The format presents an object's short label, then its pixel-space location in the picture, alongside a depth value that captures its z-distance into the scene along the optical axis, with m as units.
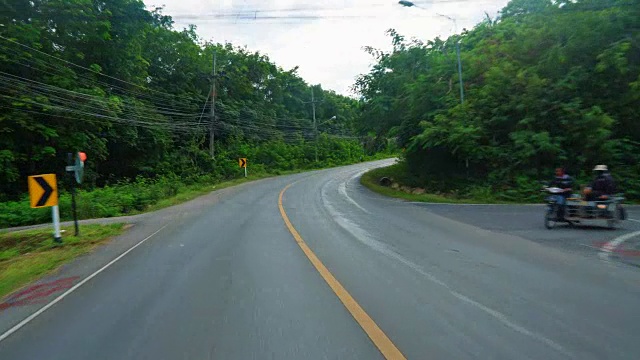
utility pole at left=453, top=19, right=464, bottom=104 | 24.25
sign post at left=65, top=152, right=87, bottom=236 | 13.96
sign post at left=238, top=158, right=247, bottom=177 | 48.22
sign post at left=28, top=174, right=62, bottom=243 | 13.09
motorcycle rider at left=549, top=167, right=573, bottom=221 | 12.59
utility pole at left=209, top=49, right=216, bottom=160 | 45.53
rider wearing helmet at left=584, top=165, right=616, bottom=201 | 12.57
